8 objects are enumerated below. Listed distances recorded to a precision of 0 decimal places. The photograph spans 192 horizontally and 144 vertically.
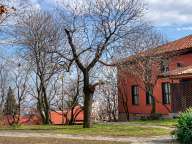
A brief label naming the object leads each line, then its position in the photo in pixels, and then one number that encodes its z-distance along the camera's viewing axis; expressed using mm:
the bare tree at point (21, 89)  33942
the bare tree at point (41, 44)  25073
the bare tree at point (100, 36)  18686
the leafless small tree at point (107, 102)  35774
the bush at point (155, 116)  26785
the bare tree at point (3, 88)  35954
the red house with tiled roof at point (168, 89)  23519
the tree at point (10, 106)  32910
